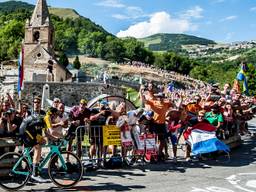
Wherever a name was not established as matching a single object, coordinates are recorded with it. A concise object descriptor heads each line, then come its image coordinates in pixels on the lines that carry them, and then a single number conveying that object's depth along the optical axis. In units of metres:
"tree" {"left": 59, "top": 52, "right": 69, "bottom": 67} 89.30
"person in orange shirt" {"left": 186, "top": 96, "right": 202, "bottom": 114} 13.97
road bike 8.37
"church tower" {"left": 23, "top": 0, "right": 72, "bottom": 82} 66.44
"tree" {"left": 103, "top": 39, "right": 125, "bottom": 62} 145.75
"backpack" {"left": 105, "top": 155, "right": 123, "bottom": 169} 10.88
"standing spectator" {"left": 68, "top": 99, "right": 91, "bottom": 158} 10.66
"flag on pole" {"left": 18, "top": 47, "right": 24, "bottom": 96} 18.12
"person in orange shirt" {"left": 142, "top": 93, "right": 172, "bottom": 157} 11.68
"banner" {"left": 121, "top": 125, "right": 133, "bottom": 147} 11.26
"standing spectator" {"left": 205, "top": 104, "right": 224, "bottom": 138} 13.38
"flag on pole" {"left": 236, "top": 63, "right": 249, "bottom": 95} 22.64
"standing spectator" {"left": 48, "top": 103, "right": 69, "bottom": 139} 8.91
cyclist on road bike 8.74
